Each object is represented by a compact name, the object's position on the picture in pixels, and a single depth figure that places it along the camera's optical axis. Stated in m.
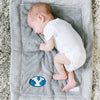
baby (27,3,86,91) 1.07
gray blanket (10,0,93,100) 1.19
